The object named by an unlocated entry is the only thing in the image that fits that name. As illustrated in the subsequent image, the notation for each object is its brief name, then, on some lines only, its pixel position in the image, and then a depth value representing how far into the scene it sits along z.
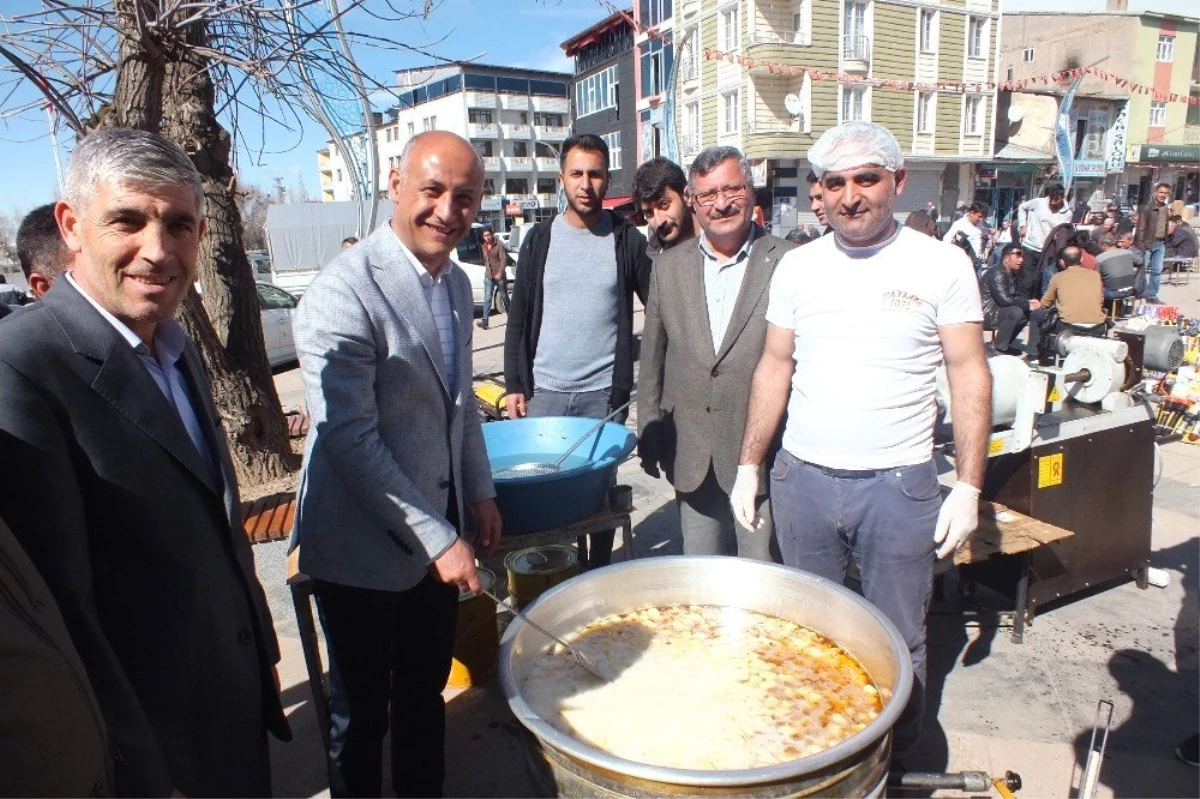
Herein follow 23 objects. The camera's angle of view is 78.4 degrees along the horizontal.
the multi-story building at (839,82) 24.02
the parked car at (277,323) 11.07
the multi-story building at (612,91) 33.91
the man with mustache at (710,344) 2.69
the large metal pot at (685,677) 1.18
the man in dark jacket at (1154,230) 12.59
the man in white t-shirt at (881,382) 2.21
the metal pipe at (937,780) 2.09
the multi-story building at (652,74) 27.45
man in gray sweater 3.46
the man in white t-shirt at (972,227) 12.62
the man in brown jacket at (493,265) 14.16
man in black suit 1.20
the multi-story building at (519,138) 50.09
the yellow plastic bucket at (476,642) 3.12
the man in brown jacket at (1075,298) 7.79
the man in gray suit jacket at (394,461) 1.77
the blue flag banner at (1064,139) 20.42
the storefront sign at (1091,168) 29.52
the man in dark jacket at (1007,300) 9.05
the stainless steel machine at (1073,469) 3.28
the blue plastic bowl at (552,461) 2.73
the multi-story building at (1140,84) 31.47
